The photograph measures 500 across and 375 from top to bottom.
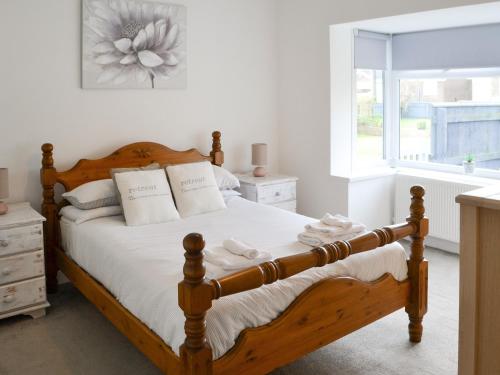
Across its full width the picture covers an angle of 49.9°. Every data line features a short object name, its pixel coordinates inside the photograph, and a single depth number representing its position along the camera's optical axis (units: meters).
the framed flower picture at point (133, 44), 3.91
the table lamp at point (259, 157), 4.68
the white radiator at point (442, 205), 4.45
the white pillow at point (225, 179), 4.20
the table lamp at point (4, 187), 3.39
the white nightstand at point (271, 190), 4.52
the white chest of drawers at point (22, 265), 3.26
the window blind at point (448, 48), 4.27
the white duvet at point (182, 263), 2.23
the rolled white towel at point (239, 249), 2.51
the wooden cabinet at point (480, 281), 1.60
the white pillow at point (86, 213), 3.55
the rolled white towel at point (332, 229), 2.88
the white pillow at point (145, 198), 3.50
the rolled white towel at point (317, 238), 2.85
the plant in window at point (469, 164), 4.62
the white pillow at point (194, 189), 3.76
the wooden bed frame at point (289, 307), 2.03
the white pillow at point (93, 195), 3.62
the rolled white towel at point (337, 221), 2.94
